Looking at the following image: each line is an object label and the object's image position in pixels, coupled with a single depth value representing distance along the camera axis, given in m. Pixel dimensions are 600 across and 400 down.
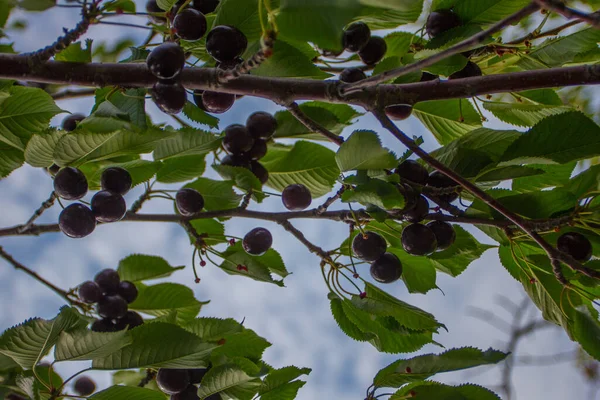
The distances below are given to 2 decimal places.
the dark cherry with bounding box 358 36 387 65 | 0.87
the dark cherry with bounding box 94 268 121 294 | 0.93
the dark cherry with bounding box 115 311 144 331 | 0.90
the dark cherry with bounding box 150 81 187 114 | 0.78
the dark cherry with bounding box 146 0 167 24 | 0.91
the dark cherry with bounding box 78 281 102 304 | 0.92
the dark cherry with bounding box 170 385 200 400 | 0.88
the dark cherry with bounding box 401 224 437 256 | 0.81
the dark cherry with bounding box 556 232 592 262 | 0.81
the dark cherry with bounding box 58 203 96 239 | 0.84
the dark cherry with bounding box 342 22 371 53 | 0.83
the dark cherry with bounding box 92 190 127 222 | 0.84
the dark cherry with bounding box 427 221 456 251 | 0.83
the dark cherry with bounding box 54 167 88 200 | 0.83
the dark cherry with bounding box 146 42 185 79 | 0.77
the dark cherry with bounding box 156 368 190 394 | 0.87
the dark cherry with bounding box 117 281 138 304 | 0.94
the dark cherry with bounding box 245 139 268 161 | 0.90
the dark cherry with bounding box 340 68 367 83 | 0.84
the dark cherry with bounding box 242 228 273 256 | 0.89
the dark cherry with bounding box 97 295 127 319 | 0.91
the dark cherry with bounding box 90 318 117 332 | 0.90
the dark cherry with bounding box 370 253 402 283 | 0.84
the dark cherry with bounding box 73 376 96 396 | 1.09
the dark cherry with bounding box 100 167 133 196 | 0.85
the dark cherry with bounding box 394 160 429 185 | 0.82
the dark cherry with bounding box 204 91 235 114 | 0.82
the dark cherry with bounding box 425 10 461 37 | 0.83
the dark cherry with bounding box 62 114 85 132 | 0.90
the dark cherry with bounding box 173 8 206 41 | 0.81
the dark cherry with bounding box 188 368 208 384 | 0.89
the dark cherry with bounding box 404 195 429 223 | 0.82
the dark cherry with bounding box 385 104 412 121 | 0.84
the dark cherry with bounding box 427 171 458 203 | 0.83
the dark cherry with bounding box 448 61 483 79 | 0.85
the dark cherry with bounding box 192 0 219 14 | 0.86
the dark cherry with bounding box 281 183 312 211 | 0.88
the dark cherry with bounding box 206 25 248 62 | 0.78
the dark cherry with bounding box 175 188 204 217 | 0.89
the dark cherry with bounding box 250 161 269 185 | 0.90
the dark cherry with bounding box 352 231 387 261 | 0.84
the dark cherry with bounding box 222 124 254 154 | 0.89
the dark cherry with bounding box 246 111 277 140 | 0.90
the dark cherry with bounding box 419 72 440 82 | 0.85
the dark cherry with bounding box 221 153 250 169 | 0.89
